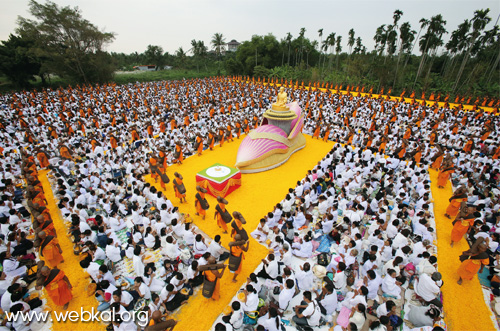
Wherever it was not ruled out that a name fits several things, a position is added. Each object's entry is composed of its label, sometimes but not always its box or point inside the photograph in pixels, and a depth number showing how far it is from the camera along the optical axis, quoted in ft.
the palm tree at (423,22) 86.46
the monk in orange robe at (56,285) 14.30
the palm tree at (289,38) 140.75
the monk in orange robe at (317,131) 47.46
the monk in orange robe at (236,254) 16.85
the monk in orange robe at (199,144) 39.42
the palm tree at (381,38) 107.76
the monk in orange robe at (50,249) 17.74
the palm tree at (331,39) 139.54
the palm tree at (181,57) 161.99
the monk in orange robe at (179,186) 26.34
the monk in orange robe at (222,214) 21.57
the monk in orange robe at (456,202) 23.33
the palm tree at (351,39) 140.77
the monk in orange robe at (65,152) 34.22
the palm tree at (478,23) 80.33
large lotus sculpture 33.83
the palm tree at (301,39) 137.49
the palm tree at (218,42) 156.97
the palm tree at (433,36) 84.28
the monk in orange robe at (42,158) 32.94
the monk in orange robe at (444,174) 28.99
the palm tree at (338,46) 142.24
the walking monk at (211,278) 15.08
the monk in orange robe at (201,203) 24.18
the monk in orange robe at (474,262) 16.29
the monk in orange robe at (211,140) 41.42
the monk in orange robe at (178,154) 35.81
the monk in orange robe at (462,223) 20.25
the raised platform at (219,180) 27.89
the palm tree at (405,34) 92.17
